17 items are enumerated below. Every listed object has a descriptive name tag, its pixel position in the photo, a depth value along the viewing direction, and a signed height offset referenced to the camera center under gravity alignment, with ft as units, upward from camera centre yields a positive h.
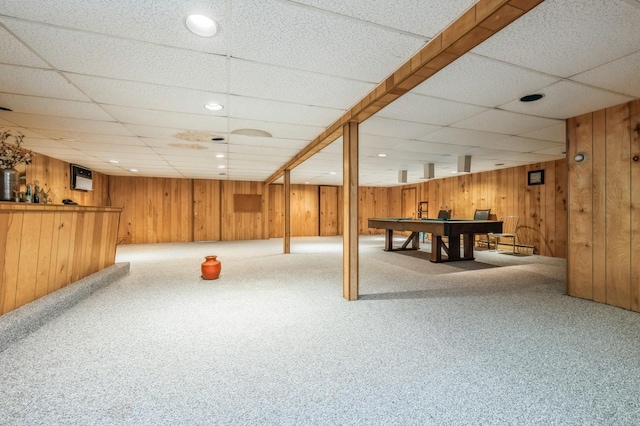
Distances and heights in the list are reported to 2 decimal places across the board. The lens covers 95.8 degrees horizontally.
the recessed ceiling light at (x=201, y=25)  5.64 +3.86
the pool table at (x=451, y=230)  17.15 -0.79
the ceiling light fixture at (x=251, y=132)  13.60 +4.04
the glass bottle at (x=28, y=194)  10.50 +0.77
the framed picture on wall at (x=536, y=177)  22.29 +3.21
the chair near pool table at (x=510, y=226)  24.21 -0.69
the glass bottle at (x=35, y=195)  11.46 +0.81
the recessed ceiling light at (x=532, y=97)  9.25 +3.95
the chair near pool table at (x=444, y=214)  27.07 +0.34
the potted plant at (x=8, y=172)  8.23 +1.21
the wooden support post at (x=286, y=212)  23.11 +0.38
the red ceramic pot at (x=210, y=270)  13.66 -2.55
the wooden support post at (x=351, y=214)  10.72 +0.11
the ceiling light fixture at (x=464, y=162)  19.49 +3.79
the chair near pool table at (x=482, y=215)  25.98 +0.26
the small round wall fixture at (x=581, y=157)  11.06 +2.37
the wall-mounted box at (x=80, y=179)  22.74 +3.00
